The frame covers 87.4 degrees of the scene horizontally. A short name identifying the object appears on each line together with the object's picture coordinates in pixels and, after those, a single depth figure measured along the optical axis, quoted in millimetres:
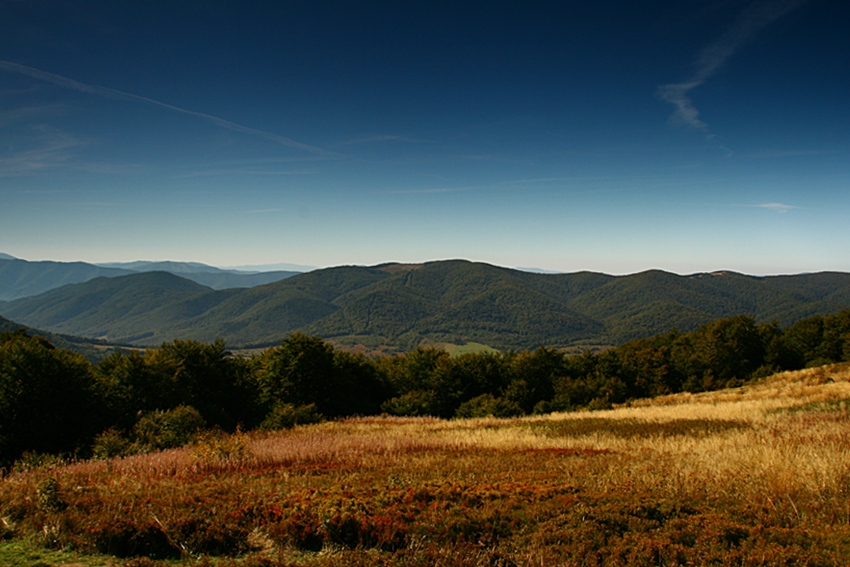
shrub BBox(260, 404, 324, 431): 27859
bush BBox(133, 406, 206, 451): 18625
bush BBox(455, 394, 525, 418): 45594
